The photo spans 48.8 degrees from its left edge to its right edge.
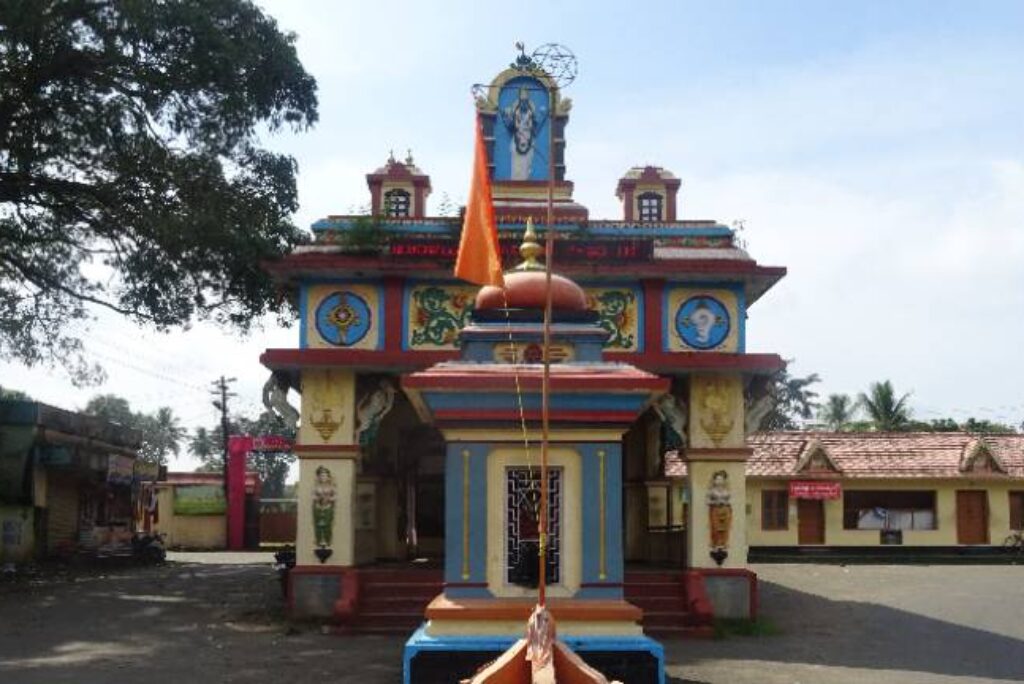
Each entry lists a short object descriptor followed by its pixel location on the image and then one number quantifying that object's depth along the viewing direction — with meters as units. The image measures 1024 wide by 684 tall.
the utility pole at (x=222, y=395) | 52.16
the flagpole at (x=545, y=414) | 8.37
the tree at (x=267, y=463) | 69.39
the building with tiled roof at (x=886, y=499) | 32.53
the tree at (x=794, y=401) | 56.88
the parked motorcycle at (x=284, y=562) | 18.06
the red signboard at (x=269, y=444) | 36.81
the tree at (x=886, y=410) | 47.44
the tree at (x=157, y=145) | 20.80
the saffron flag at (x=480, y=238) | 9.52
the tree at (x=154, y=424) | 84.38
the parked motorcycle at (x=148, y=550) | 29.86
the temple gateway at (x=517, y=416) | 9.97
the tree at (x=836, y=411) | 55.60
